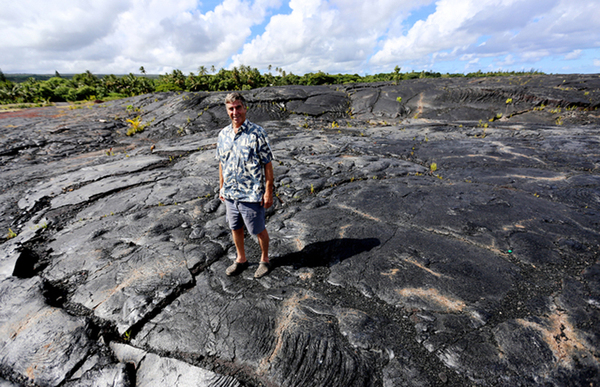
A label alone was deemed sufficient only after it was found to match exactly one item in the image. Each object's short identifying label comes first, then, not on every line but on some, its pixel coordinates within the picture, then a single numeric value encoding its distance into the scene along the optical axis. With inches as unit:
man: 106.8
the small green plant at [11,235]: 177.0
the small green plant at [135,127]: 472.0
